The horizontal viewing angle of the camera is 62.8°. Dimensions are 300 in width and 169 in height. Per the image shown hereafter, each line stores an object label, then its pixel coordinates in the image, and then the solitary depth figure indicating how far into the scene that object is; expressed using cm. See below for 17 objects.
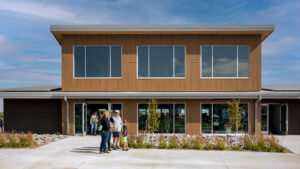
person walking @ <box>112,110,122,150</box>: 1120
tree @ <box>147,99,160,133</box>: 1273
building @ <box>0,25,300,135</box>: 1631
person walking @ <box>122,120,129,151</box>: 1107
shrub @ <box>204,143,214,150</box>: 1148
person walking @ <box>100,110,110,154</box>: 1042
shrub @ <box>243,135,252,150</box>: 1158
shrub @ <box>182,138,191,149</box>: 1162
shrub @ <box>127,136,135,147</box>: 1170
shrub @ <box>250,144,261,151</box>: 1135
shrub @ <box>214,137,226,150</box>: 1145
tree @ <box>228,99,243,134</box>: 1277
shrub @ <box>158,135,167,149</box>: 1159
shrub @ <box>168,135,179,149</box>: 1155
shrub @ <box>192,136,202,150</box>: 1154
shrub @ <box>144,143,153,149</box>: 1159
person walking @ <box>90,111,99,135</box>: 1615
